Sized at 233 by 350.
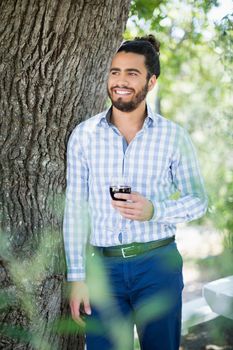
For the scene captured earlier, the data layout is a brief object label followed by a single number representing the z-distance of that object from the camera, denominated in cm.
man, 271
